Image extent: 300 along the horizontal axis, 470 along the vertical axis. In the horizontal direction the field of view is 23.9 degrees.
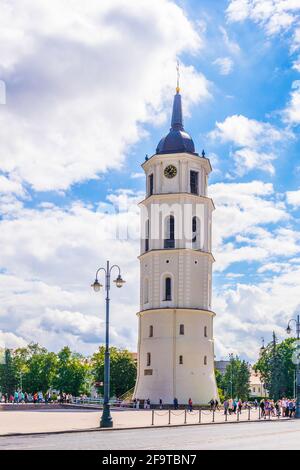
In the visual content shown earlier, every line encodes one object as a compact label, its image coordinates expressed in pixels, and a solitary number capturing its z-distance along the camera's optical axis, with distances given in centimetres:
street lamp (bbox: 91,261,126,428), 3338
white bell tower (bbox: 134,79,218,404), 6587
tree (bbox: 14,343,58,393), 11388
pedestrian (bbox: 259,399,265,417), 5253
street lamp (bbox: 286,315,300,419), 5278
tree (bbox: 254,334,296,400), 10725
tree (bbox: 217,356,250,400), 12736
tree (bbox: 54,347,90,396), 11204
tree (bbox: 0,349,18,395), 12312
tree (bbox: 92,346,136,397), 9825
